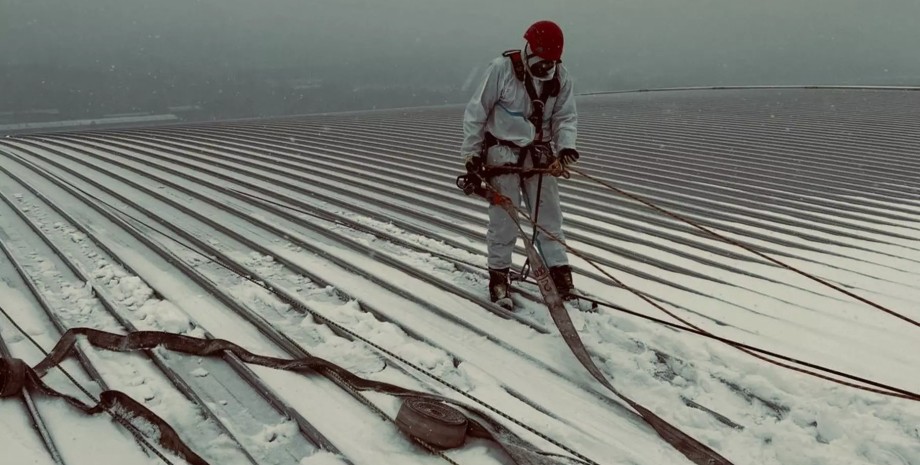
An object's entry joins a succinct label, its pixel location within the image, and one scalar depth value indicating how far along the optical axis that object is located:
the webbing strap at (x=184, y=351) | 2.09
